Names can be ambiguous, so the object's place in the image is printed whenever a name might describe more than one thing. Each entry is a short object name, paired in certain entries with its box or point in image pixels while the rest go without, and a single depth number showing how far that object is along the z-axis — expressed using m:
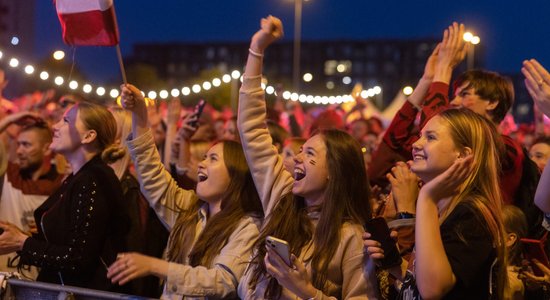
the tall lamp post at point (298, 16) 30.75
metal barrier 4.46
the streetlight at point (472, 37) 7.41
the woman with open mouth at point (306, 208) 4.50
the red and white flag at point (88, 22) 5.86
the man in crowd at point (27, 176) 7.09
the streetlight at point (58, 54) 7.04
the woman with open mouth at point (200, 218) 4.62
